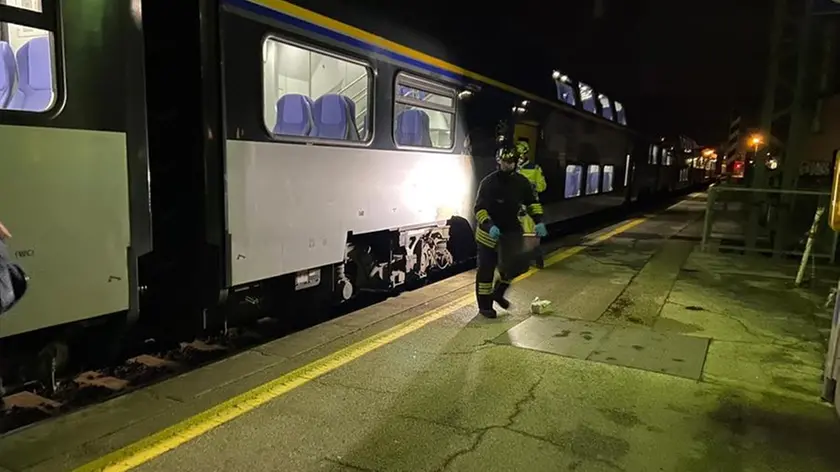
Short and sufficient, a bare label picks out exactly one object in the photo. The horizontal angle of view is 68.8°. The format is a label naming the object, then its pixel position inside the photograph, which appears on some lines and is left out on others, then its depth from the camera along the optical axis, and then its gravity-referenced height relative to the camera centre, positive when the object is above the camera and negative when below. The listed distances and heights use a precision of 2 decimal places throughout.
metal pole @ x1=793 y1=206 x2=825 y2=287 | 7.84 -0.99
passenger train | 3.62 -0.03
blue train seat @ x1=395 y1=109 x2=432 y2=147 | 6.84 +0.37
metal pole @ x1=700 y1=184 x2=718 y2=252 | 9.97 -0.78
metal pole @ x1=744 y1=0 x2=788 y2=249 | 10.02 +1.07
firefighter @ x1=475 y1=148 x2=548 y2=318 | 6.07 -0.44
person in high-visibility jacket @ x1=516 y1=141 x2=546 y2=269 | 8.85 -0.13
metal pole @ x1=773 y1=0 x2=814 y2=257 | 9.76 +0.56
